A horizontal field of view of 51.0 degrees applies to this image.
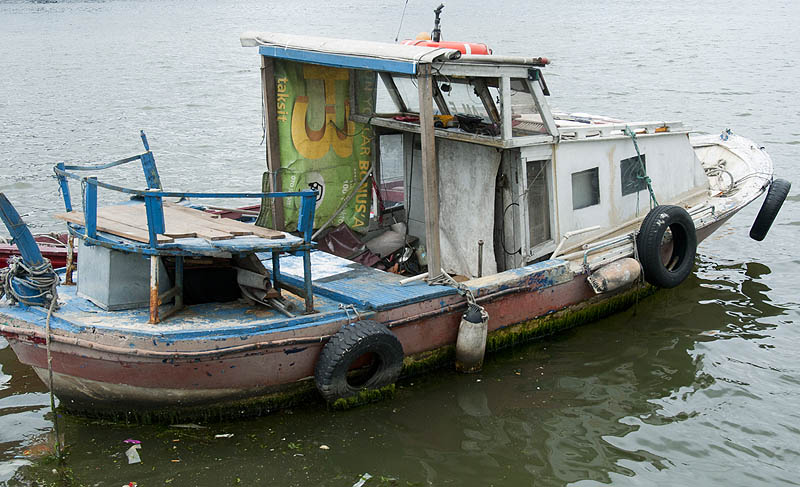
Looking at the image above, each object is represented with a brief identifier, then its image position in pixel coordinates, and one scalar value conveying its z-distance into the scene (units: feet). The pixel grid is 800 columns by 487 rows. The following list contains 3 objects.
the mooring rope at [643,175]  31.32
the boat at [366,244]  22.21
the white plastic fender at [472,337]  25.45
